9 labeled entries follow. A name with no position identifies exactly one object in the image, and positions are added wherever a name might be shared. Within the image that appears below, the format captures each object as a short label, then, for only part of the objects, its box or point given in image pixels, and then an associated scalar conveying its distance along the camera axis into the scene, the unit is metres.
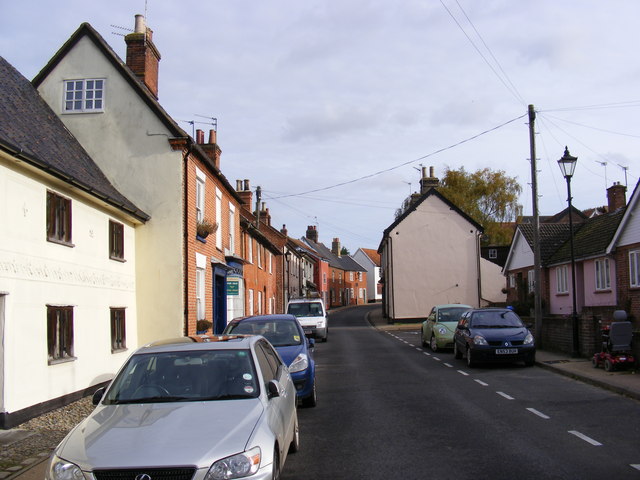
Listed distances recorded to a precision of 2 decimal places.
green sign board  20.64
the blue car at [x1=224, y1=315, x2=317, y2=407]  9.95
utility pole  19.42
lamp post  16.73
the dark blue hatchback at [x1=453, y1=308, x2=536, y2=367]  15.30
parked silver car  4.45
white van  27.56
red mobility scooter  13.20
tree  54.06
